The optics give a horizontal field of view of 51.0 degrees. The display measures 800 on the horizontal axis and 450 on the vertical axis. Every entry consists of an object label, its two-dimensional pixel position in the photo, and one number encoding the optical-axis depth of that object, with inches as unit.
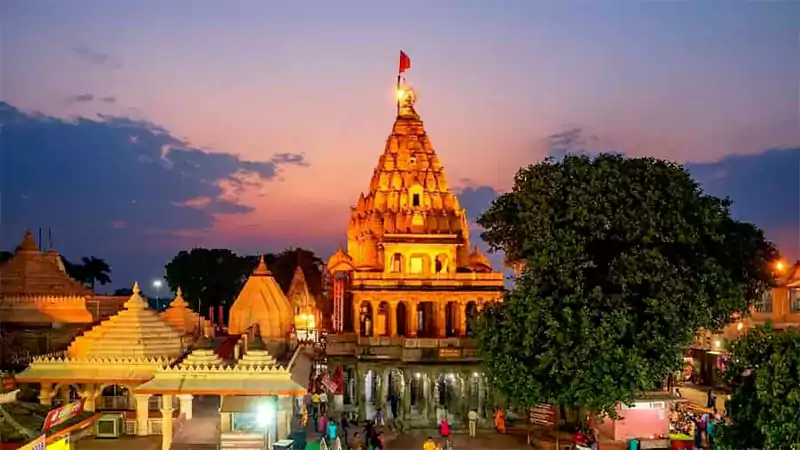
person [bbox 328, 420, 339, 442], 929.7
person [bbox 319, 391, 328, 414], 1061.1
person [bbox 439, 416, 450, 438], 962.7
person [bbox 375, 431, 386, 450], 881.5
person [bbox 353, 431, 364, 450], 877.8
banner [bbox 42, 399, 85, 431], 558.9
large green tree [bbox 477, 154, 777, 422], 797.9
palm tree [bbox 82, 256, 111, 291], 2930.6
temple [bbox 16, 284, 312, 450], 770.8
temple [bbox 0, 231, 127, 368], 1218.0
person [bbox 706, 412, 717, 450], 883.5
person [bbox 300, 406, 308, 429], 1024.7
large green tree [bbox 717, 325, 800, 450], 614.9
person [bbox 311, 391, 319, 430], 1044.1
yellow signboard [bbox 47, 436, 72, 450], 579.0
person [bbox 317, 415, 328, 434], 979.3
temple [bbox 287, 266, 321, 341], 1773.6
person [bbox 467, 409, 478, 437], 1015.0
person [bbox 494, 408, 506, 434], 1037.8
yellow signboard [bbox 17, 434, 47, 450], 523.8
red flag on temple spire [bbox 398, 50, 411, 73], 1675.7
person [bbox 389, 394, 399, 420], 1120.4
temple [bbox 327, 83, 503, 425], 1163.3
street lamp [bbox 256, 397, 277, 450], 778.2
